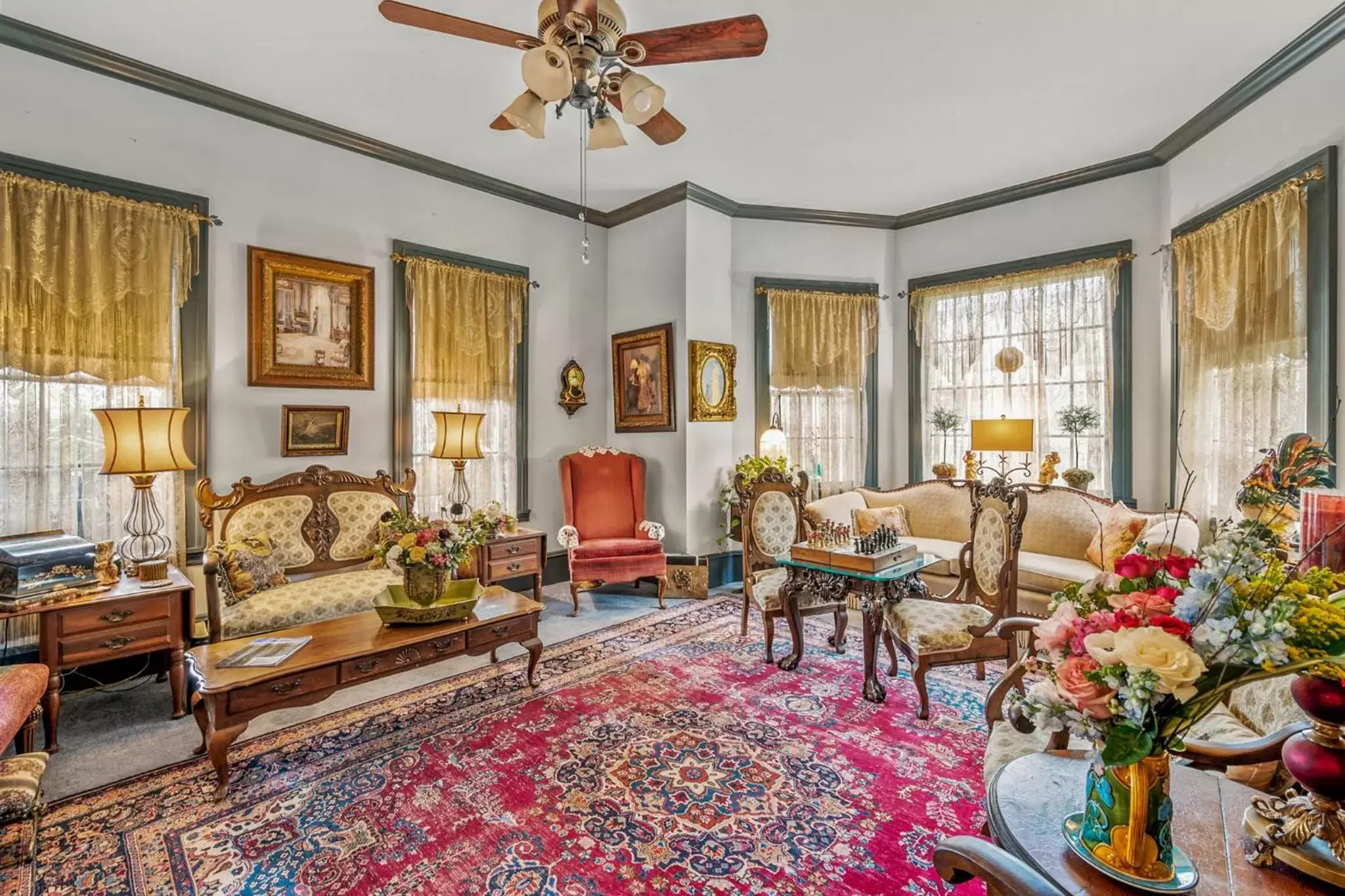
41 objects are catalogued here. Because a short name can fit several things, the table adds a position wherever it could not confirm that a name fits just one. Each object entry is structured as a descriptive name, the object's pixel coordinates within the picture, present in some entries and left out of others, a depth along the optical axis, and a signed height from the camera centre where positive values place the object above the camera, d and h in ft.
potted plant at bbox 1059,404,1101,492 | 16.14 +0.45
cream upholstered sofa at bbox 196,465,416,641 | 10.95 -1.99
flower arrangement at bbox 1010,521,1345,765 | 3.17 -1.12
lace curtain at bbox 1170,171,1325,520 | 11.14 +2.13
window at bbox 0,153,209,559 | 10.52 +0.24
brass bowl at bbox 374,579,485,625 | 9.62 -2.66
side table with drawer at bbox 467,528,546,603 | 14.73 -2.90
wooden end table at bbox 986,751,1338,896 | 3.52 -2.59
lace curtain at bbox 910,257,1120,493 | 16.61 +2.79
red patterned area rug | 6.40 -4.56
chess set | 10.87 -2.05
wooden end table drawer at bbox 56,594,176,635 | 8.95 -2.62
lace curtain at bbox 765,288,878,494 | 19.53 +2.18
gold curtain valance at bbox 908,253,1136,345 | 16.24 +4.75
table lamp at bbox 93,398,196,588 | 9.79 -0.03
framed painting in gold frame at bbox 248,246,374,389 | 13.19 +2.87
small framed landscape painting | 13.61 +0.34
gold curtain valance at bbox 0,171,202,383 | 10.55 +3.11
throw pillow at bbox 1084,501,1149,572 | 13.48 -2.13
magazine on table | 8.11 -2.94
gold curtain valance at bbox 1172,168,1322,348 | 11.12 +3.53
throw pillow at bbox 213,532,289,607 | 11.16 -2.39
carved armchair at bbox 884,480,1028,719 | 9.56 -2.88
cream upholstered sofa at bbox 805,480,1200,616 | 13.94 -2.23
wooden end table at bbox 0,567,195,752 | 8.74 -2.84
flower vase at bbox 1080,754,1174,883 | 3.51 -2.27
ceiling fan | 7.54 +5.32
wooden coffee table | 7.63 -3.13
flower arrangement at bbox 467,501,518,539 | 14.13 -1.88
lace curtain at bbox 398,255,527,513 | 15.65 +2.25
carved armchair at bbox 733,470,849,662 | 13.04 -2.04
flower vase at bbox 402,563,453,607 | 9.79 -2.28
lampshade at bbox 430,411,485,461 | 14.69 +0.22
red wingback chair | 16.24 -2.02
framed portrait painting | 17.81 +1.94
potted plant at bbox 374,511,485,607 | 9.70 -1.80
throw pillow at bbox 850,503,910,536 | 17.37 -2.24
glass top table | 10.55 -2.75
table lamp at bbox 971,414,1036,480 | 16.24 +0.17
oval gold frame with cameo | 17.61 +1.87
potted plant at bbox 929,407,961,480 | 18.39 +0.53
